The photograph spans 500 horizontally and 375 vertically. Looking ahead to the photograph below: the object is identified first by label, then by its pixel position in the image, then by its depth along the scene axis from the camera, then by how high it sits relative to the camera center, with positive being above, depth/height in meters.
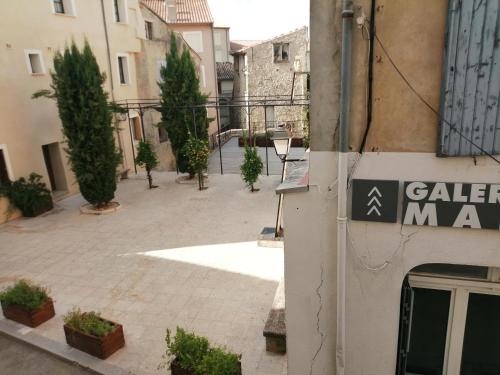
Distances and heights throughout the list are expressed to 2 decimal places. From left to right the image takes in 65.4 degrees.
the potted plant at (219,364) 4.85 -3.39
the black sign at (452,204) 3.02 -0.99
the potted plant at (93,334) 6.08 -3.71
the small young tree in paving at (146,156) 15.40 -2.55
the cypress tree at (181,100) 15.66 -0.48
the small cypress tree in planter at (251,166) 14.05 -2.84
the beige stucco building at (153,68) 19.72 +1.06
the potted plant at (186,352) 5.14 -3.43
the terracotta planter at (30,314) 7.00 -3.87
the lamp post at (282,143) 8.52 -1.26
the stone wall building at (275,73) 27.53 +0.82
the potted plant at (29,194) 12.65 -3.17
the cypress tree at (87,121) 11.83 -0.88
